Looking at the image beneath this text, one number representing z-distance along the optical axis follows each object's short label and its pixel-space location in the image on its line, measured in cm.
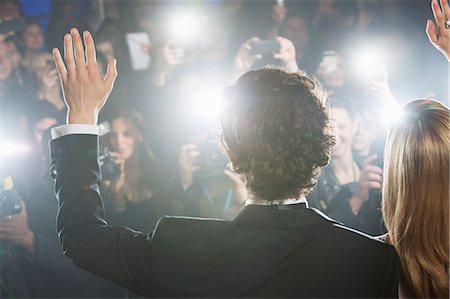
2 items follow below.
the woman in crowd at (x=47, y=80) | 235
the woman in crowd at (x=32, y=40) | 243
